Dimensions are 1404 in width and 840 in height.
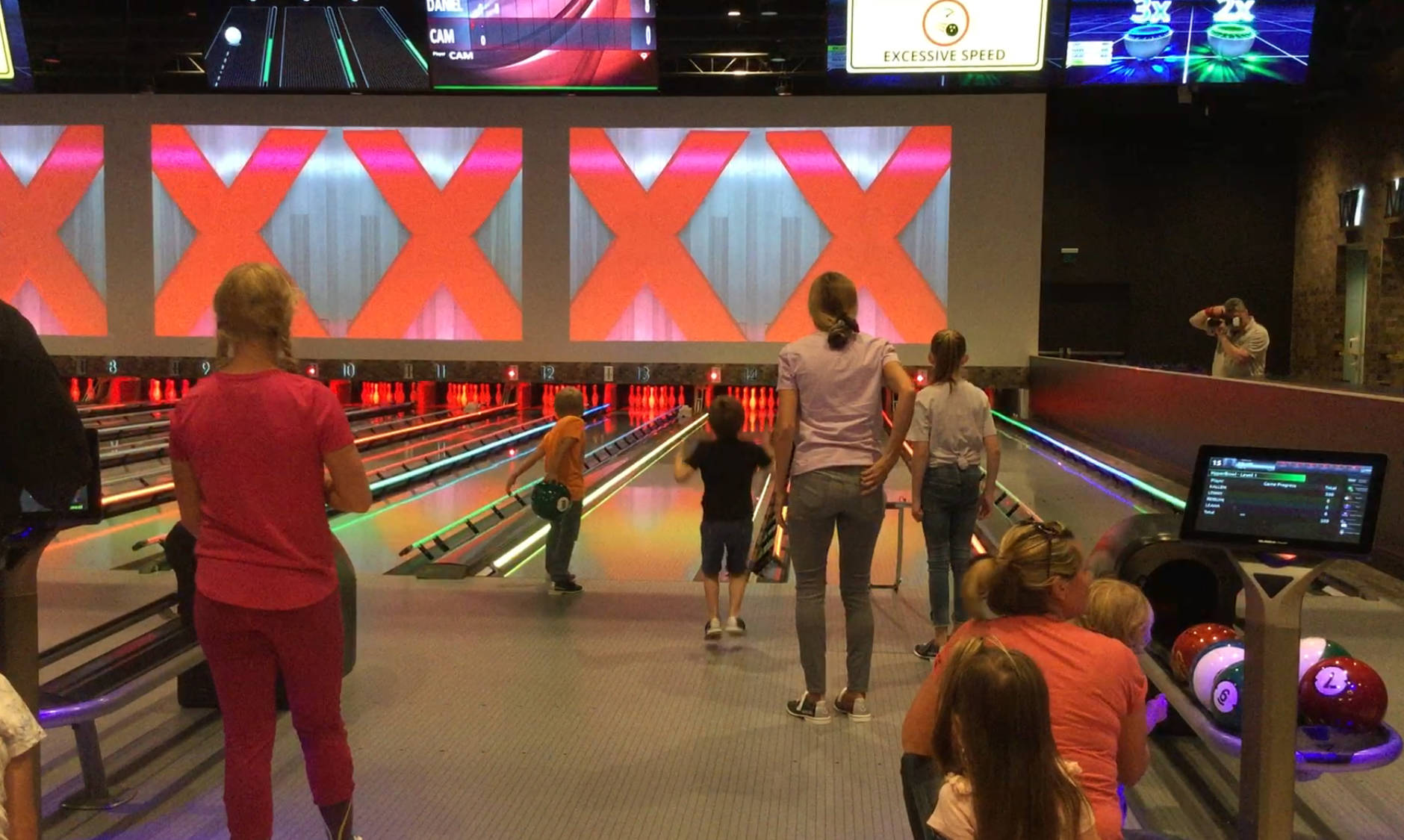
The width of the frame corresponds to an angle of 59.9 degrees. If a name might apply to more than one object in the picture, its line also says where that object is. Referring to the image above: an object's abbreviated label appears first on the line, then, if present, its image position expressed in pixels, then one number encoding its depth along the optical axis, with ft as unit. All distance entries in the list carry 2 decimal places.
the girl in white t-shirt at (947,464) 12.49
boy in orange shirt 15.43
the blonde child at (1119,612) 7.70
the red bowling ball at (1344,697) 7.70
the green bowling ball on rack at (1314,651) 8.14
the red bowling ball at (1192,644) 8.83
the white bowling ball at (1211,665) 8.18
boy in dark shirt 13.25
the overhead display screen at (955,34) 24.77
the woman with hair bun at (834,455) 10.39
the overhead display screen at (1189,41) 29.58
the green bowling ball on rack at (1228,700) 7.82
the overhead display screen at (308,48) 33.65
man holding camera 24.82
